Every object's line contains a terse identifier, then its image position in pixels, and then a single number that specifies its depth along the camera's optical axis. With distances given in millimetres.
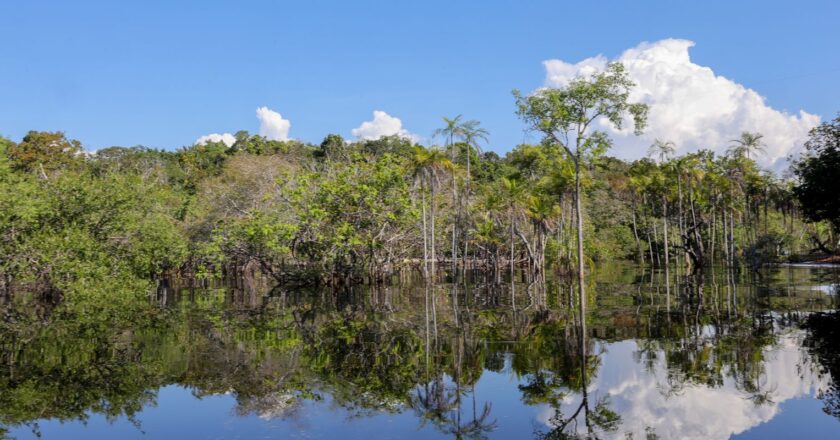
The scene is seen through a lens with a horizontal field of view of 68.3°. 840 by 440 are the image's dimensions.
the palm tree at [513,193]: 43250
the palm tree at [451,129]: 38397
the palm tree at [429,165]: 35688
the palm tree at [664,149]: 50156
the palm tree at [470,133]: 38625
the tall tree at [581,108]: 30344
